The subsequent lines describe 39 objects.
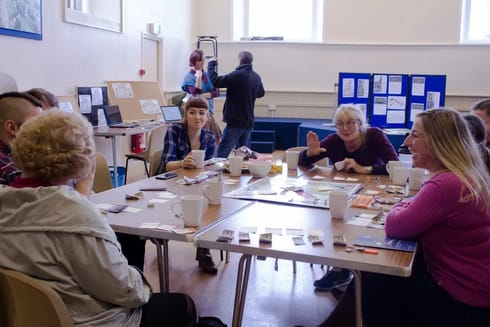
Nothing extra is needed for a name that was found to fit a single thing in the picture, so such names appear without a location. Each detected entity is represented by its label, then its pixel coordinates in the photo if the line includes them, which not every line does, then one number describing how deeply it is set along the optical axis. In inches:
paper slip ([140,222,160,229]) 68.9
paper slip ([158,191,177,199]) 86.4
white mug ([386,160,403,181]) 106.3
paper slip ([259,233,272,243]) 63.6
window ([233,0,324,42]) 350.3
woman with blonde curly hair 48.4
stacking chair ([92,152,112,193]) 111.7
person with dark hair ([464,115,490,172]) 84.1
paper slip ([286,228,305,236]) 67.2
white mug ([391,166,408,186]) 102.0
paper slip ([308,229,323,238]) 66.6
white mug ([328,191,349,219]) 74.1
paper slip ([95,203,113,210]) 77.9
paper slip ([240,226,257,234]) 67.7
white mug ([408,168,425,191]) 97.7
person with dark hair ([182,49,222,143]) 271.7
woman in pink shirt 63.8
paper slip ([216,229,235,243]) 63.8
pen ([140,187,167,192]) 91.2
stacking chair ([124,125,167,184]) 194.2
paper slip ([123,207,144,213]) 76.7
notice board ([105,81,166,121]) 238.2
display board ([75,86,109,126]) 210.5
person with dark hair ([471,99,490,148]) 105.4
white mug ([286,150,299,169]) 119.0
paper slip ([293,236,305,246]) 63.3
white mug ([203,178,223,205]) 81.7
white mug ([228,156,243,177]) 106.7
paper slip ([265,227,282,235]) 67.2
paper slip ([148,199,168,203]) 82.7
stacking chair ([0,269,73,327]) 45.5
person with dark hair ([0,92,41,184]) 79.2
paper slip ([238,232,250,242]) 64.0
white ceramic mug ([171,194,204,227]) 69.2
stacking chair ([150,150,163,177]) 123.0
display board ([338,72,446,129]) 217.8
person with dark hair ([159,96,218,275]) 120.0
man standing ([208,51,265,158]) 228.7
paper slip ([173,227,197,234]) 66.4
